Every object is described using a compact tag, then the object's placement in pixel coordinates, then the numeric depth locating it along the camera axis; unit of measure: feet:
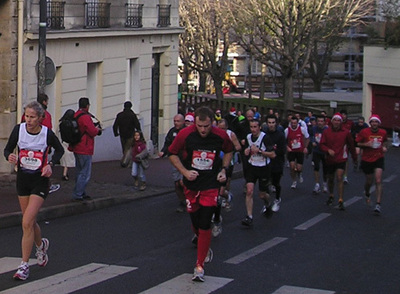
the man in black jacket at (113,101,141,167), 71.67
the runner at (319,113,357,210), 50.47
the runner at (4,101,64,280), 28.91
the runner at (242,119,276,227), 43.34
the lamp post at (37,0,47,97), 52.95
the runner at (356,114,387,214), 49.29
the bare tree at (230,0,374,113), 152.97
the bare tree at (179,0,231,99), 178.91
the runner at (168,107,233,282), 29.66
